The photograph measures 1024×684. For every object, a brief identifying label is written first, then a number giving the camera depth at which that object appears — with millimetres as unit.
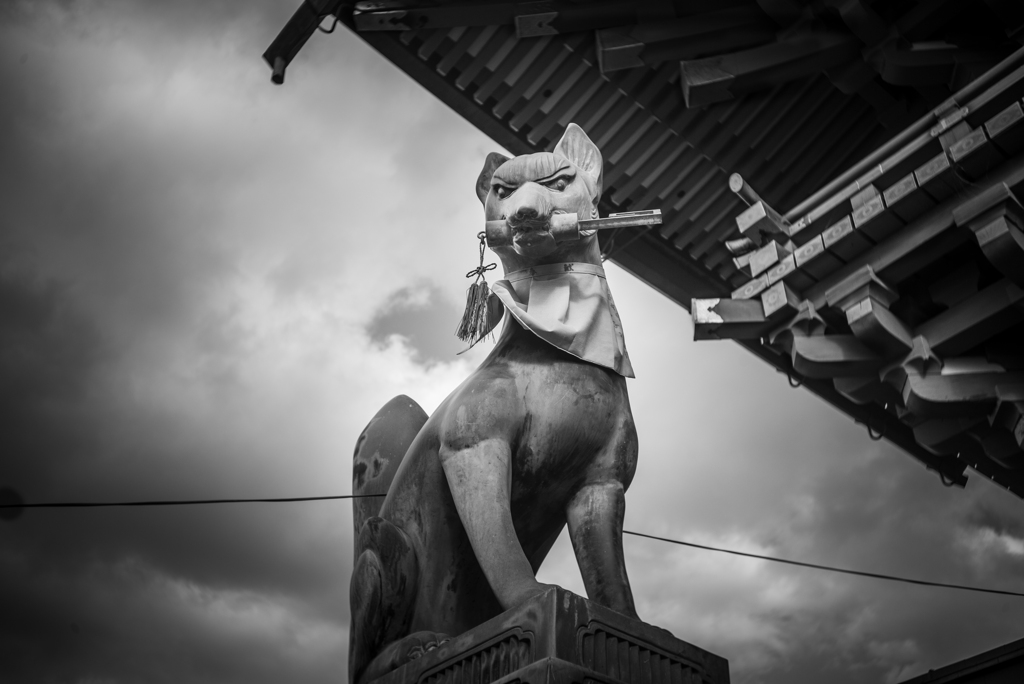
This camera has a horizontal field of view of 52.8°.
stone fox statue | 2350
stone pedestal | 1930
